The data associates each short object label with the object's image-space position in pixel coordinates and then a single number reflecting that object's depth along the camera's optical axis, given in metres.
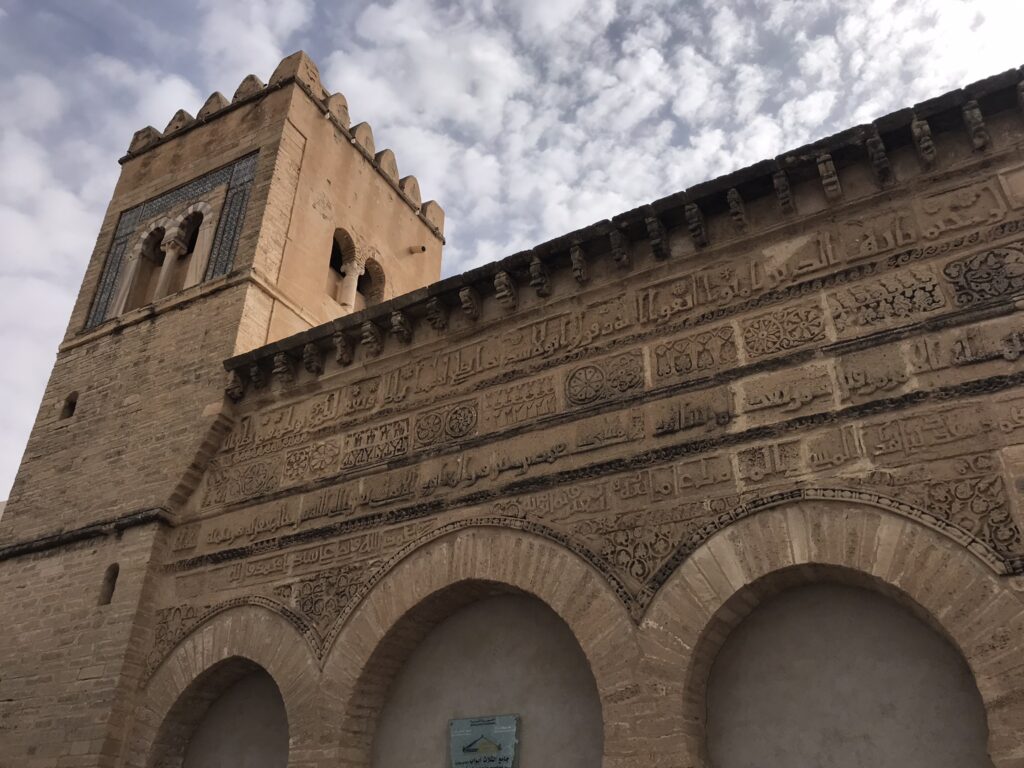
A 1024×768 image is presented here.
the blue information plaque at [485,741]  4.56
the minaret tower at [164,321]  6.13
